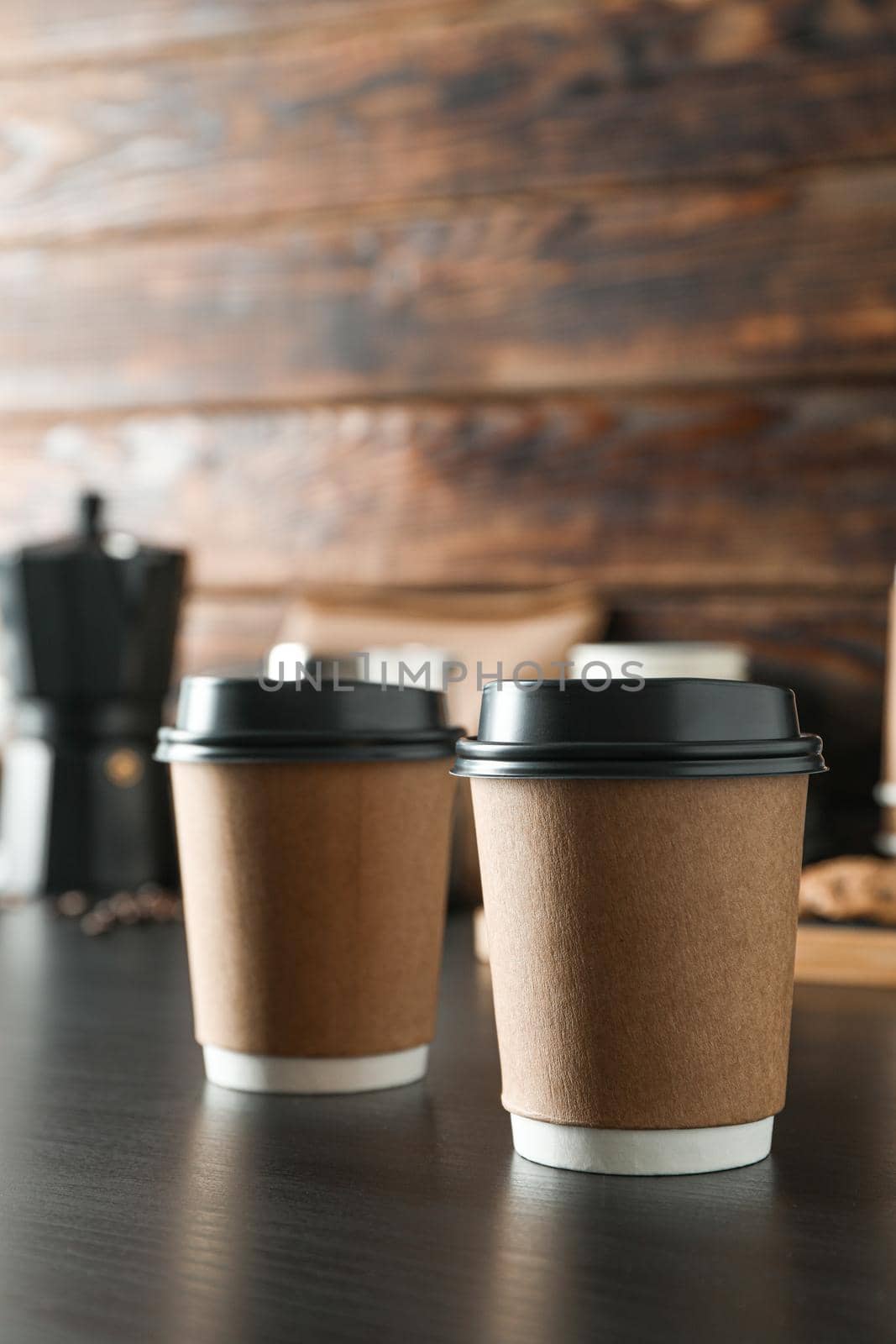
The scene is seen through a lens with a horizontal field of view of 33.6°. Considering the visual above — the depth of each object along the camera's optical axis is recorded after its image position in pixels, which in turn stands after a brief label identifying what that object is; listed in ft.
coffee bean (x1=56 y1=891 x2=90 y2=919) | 4.43
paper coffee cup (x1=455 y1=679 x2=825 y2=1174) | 1.61
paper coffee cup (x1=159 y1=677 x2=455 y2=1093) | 2.02
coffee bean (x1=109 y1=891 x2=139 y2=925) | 4.17
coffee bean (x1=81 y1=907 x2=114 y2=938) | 4.01
